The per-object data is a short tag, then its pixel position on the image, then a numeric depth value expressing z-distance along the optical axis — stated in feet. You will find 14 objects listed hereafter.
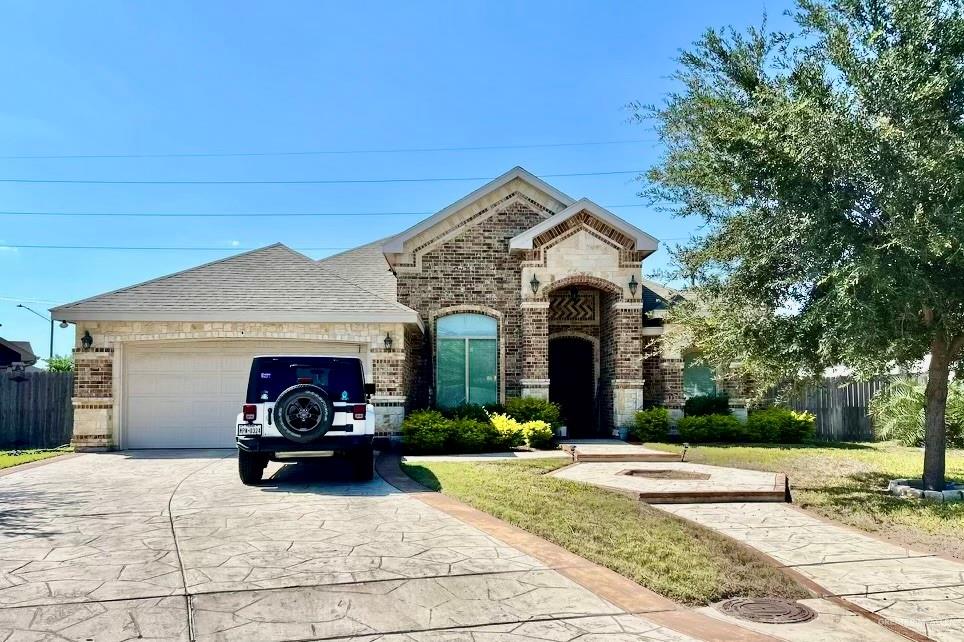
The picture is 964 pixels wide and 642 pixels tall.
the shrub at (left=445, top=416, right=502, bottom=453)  50.52
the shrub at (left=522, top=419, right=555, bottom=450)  53.57
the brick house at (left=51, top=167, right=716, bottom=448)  51.96
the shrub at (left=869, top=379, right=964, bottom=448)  60.03
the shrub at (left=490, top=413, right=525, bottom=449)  52.85
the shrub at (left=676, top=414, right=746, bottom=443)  59.82
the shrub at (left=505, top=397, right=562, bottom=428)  56.90
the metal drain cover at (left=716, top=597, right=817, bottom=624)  18.01
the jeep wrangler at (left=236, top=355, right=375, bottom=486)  33.94
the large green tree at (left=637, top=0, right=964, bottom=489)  29.48
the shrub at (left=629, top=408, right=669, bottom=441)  58.90
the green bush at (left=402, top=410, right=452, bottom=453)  49.47
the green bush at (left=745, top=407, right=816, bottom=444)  61.16
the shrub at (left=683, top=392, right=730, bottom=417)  64.59
